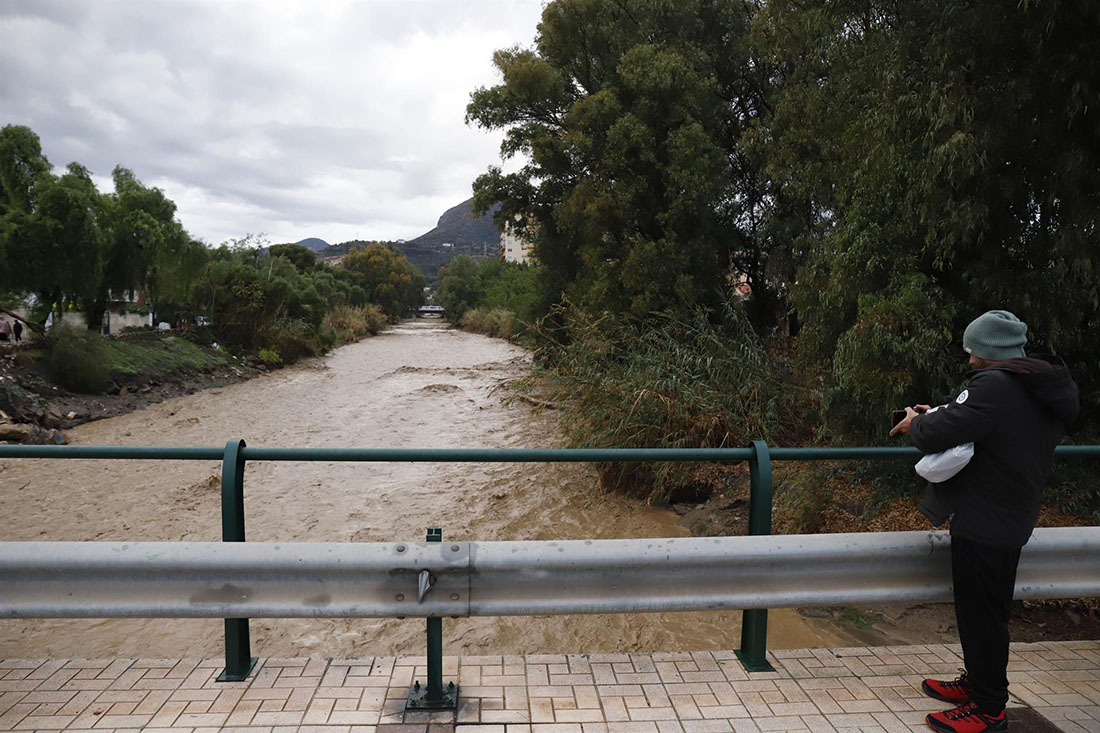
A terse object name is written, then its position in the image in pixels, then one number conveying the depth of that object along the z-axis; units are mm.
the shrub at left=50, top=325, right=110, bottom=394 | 18969
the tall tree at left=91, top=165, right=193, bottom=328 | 24219
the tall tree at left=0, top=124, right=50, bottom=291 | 19781
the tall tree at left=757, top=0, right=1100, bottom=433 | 6008
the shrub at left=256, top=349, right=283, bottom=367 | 30719
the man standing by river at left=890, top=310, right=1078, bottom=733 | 2551
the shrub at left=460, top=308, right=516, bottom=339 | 49881
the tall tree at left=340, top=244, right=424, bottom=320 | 86562
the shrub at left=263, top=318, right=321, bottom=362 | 32250
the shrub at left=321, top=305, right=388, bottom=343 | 48553
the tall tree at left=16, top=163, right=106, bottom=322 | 19812
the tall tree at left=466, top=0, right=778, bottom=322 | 17250
